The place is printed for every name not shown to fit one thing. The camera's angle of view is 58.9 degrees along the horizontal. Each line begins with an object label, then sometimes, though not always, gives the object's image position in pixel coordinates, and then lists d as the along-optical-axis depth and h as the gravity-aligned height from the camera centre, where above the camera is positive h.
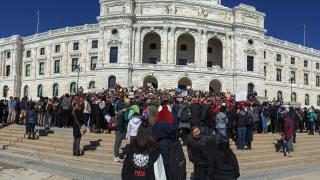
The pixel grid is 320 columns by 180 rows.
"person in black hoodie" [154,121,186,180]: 5.20 -0.84
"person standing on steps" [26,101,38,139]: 13.92 -0.72
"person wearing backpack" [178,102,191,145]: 12.03 -0.64
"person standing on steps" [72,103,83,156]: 11.19 -0.66
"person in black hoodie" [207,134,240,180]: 5.46 -1.09
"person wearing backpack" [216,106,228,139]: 12.12 -0.58
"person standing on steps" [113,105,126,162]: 10.61 -0.93
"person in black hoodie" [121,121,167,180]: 4.23 -0.79
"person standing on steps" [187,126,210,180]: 6.03 -0.99
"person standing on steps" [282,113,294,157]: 13.03 -1.20
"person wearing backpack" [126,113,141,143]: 9.39 -0.61
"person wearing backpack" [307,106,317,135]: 19.27 -0.80
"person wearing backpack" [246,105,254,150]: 13.40 -1.11
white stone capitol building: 38.65 +8.85
